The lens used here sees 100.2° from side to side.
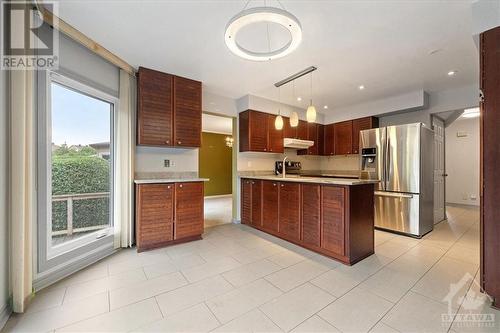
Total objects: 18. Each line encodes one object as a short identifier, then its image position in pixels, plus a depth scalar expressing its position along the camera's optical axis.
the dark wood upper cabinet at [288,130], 4.66
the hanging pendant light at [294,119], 3.23
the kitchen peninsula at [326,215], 2.44
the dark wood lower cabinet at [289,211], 3.03
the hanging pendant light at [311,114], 2.78
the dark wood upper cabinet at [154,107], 2.93
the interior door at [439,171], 4.13
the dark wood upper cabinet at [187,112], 3.19
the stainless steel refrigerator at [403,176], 3.38
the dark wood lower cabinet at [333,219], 2.46
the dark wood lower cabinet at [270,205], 3.42
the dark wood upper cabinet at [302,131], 4.96
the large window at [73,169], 2.05
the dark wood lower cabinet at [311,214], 2.73
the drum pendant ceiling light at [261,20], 1.41
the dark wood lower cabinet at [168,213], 2.78
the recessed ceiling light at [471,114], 5.06
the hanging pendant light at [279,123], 3.49
